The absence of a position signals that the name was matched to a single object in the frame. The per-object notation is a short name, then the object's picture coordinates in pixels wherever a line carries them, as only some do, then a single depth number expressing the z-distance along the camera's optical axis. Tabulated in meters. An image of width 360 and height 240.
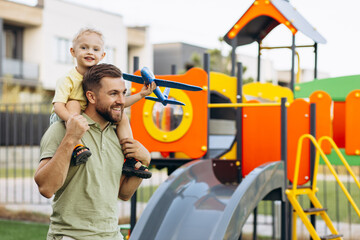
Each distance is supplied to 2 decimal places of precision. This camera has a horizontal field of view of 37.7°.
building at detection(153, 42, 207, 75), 36.22
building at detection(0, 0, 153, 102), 26.56
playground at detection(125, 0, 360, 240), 4.49
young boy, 2.12
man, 2.03
